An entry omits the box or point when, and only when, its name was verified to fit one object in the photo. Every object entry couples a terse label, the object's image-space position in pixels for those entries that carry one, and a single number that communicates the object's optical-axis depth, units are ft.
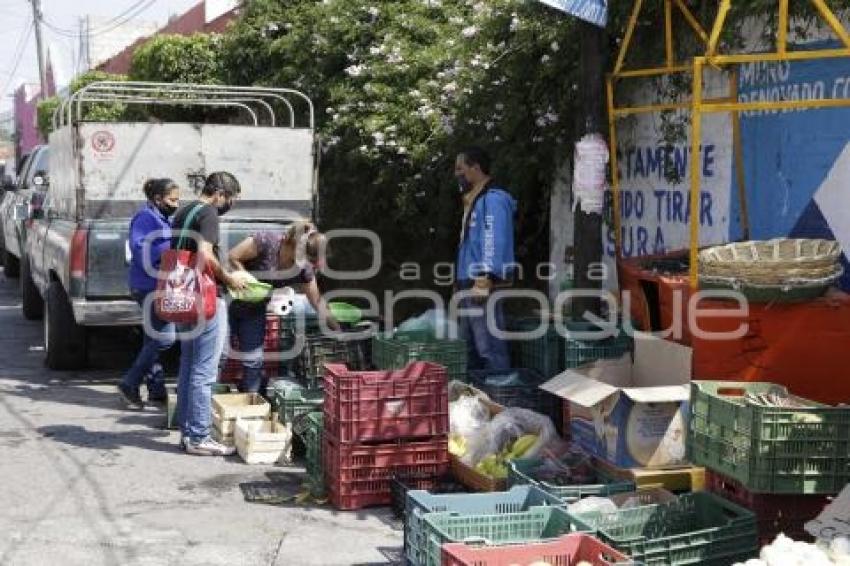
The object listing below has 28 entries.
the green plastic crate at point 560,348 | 23.86
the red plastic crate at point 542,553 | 13.10
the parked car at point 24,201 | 46.32
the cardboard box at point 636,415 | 19.38
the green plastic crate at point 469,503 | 15.43
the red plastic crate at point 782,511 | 15.93
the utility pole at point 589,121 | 26.08
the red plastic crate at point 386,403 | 20.26
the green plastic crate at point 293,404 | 24.63
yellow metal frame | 18.89
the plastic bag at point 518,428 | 21.15
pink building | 140.97
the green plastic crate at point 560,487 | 16.81
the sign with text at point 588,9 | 22.50
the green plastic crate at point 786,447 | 15.42
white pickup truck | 30.94
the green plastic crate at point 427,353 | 24.40
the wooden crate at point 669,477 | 18.95
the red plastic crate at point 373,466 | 20.42
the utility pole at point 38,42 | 117.50
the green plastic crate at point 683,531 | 13.93
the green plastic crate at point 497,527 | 14.23
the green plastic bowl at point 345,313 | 29.01
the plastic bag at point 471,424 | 21.50
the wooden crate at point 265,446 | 23.94
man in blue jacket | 25.31
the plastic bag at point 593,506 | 15.56
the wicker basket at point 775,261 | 19.24
